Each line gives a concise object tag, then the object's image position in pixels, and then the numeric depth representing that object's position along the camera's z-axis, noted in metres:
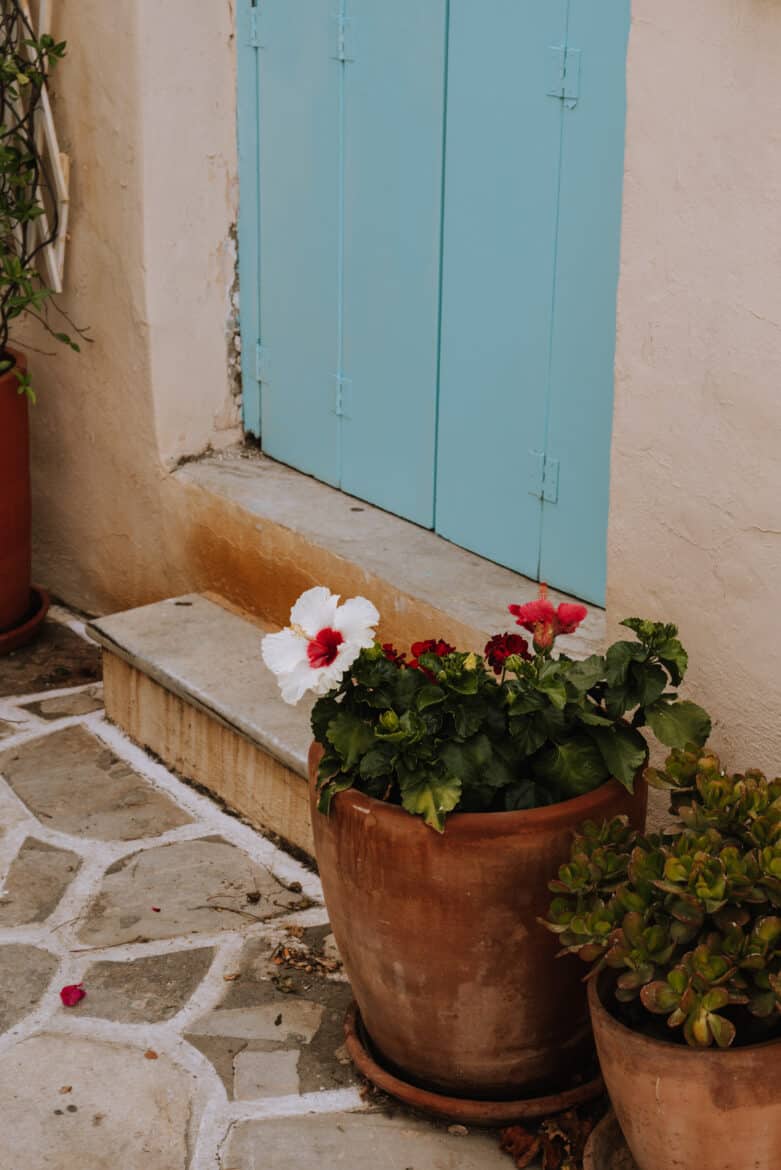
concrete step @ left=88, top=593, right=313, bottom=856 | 4.10
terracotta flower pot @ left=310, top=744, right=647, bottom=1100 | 2.91
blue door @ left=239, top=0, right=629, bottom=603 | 3.79
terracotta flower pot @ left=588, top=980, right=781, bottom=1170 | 2.55
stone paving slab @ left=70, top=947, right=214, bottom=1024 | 3.49
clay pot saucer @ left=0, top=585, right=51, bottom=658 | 5.31
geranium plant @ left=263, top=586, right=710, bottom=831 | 2.93
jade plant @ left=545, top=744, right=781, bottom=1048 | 2.55
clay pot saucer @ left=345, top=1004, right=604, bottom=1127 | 3.10
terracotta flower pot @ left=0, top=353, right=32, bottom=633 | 5.09
